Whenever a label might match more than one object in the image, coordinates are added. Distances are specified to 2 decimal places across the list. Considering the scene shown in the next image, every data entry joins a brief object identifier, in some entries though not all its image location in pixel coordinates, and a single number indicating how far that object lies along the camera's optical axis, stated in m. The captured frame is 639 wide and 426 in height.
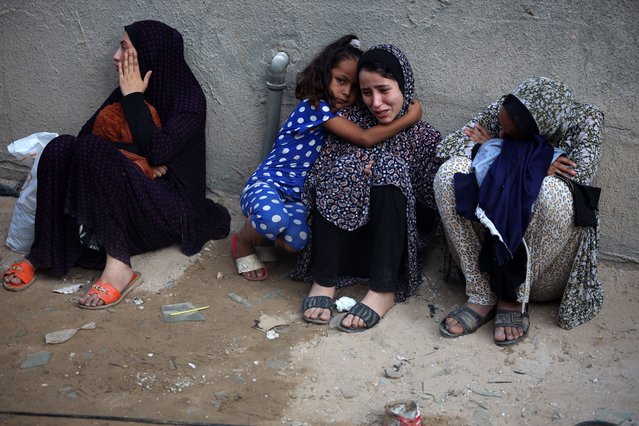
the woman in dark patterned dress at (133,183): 3.77
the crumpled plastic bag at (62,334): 3.39
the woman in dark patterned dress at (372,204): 3.52
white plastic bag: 4.03
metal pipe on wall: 4.11
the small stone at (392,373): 3.20
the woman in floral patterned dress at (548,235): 3.30
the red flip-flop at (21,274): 3.87
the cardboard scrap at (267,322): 3.56
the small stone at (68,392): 3.00
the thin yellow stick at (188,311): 3.67
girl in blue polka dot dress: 3.74
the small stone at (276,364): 3.25
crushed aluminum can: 2.77
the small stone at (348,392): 3.07
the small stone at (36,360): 3.21
